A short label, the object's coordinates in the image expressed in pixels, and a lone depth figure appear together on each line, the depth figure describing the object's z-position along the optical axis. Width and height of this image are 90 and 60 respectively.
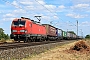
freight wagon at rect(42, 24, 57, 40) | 54.80
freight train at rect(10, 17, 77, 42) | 31.52
